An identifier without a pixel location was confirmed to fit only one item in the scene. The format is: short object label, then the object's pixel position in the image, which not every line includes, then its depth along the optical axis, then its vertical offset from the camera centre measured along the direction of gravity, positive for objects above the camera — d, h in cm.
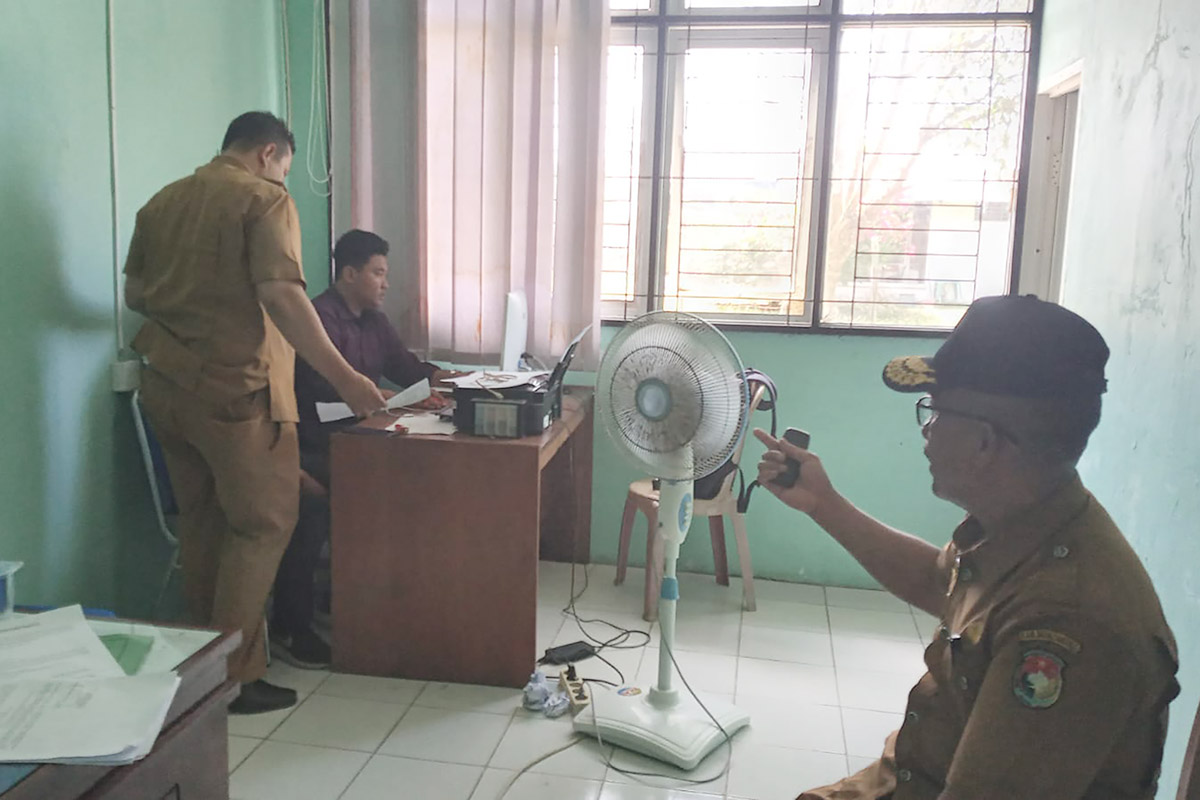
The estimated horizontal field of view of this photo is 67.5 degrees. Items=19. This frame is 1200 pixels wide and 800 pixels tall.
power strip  239 -118
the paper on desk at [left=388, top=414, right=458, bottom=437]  256 -52
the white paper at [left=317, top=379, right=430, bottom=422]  272 -48
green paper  99 -47
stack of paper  82 -46
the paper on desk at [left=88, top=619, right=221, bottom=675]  98 -46
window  323 +36
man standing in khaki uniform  221 -31
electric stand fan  187 -33
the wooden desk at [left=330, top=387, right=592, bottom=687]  248 -86
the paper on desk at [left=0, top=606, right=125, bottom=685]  96 -47
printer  253 -46
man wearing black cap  84 -34
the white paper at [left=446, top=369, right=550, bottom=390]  257 -39
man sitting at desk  276 -47
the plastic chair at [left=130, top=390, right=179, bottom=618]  246 -67
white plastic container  118 -47
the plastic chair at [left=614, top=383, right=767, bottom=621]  308 -97
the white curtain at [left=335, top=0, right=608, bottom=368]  323 +30
